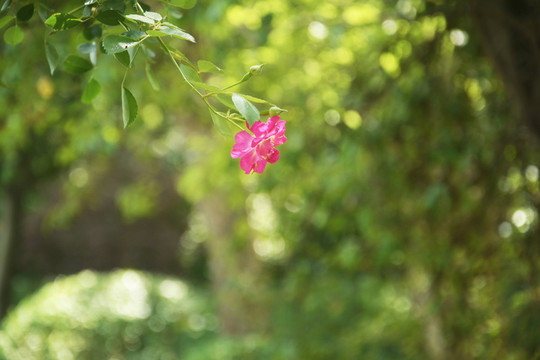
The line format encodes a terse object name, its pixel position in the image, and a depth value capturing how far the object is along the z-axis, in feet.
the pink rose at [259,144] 4.78
